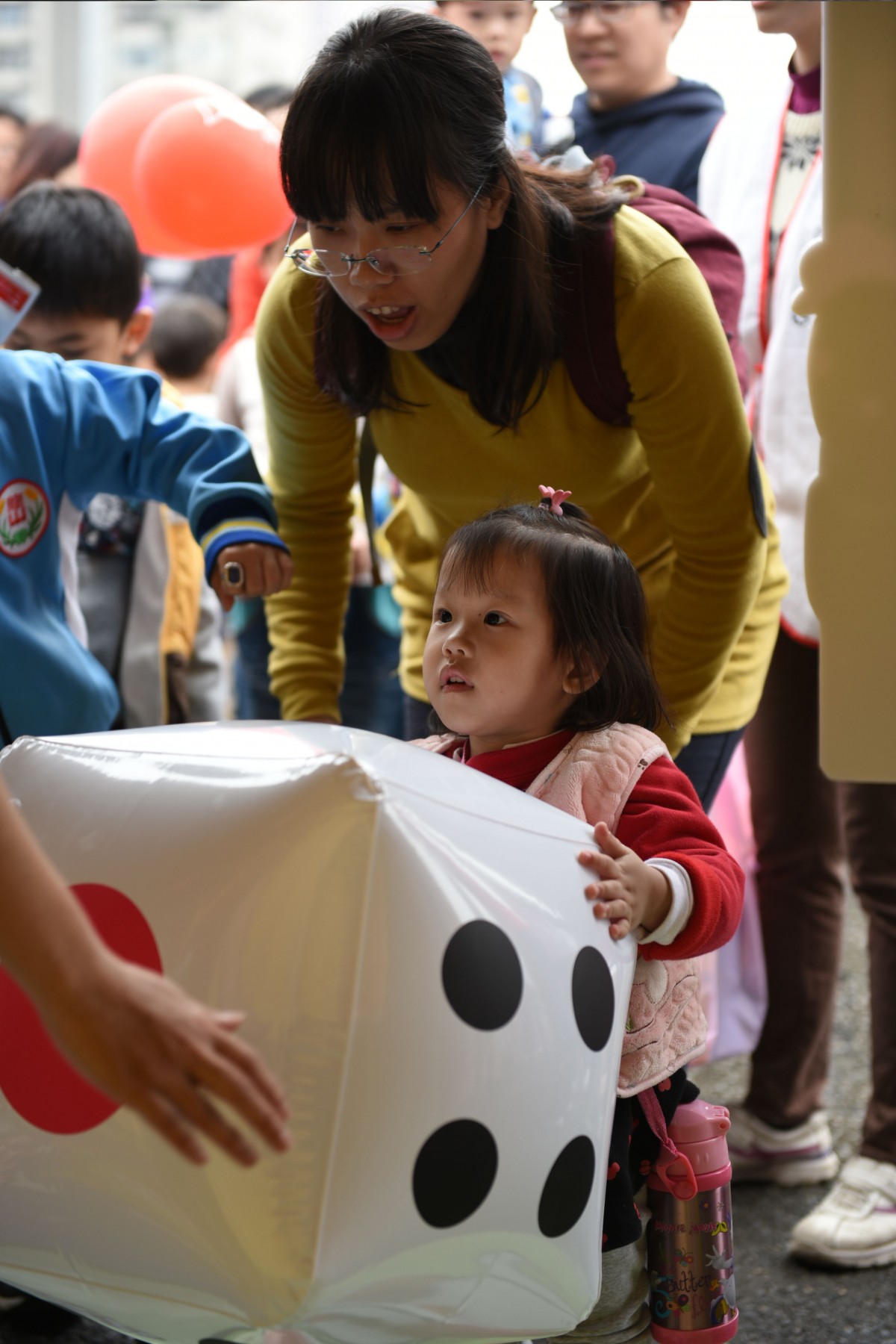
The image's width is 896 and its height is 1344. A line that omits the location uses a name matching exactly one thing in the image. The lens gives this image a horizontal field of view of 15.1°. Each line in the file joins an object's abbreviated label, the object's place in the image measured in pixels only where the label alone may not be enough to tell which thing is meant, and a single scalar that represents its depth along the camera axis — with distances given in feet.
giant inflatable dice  6.51
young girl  7.40
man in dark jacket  9.41
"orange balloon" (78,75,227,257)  12.34
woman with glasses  7.64
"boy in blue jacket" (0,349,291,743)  8.31
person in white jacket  9.10
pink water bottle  7.54
